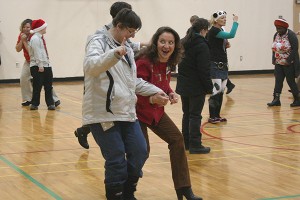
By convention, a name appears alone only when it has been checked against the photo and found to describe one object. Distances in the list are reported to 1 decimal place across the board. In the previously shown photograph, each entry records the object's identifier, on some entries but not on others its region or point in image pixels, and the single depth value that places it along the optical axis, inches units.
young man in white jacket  175.5
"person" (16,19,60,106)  510.0
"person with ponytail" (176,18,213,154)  291.9
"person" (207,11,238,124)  378.6
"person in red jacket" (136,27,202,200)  205.3
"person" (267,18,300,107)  485.7
